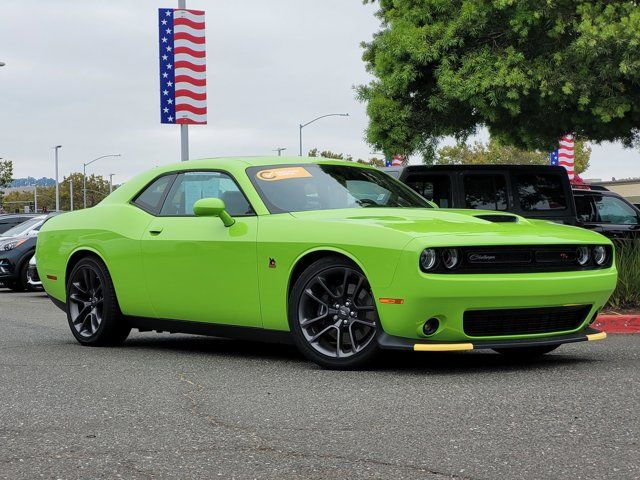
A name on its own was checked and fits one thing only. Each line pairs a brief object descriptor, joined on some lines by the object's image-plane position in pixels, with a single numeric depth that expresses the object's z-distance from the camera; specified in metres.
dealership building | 63.92
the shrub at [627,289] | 11.20
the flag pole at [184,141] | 17.88
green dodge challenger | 6.65
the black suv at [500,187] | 12.67
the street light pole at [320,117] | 52.03
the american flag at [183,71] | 17.89
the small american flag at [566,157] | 40.59
